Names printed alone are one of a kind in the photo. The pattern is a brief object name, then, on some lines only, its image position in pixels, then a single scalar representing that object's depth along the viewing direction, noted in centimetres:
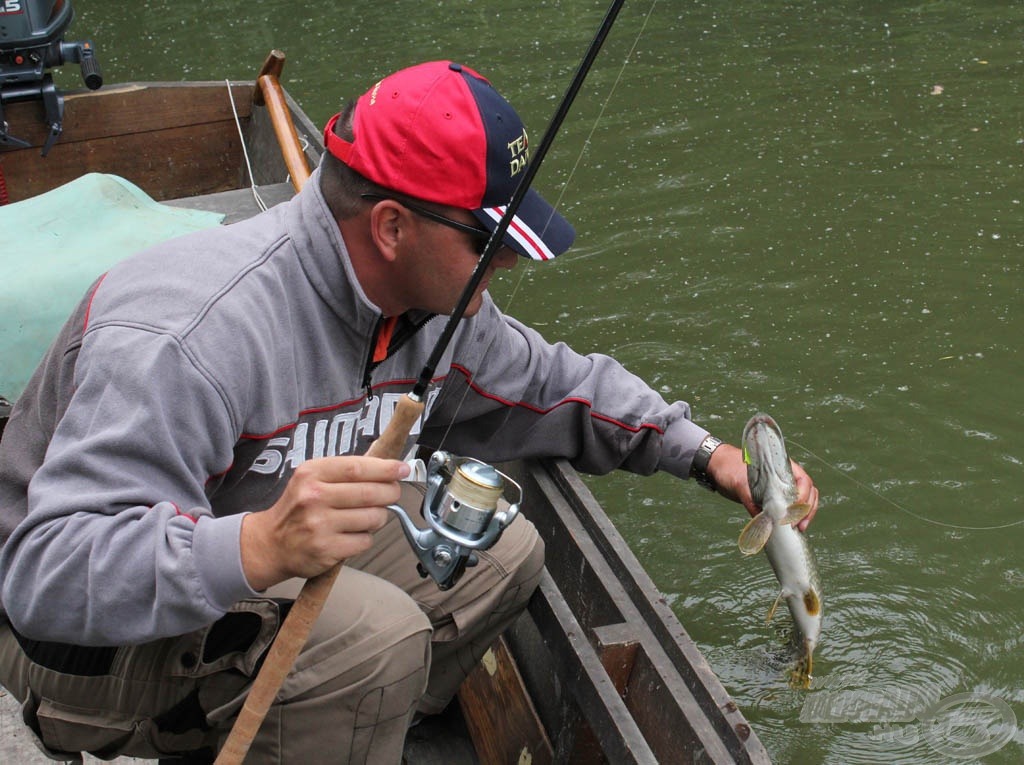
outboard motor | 561
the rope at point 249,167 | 545
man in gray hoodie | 199
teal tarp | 354
